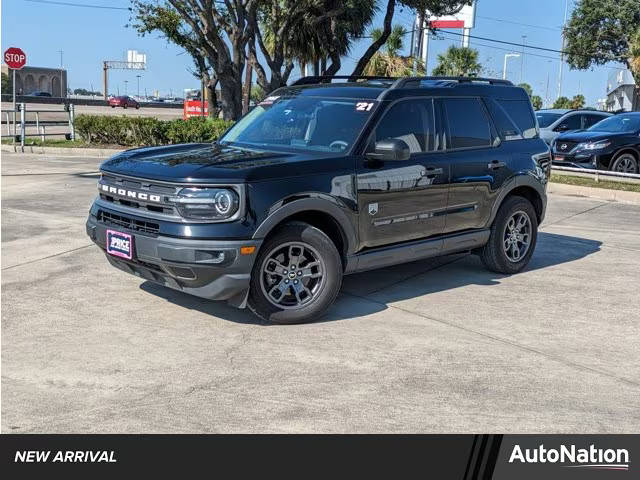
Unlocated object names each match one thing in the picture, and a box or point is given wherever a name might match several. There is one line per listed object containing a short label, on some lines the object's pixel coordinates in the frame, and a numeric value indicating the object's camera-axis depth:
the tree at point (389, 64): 38.19
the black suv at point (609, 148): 16.08
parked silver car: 19.80
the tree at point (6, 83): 100.37
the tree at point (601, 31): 48.69
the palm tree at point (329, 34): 27.45
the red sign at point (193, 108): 31.08
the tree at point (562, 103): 63.06
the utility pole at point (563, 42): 53.53
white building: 58.28
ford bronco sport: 5.38
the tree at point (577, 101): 63.12
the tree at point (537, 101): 56.13
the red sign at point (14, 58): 21.00
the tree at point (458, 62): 51.94
